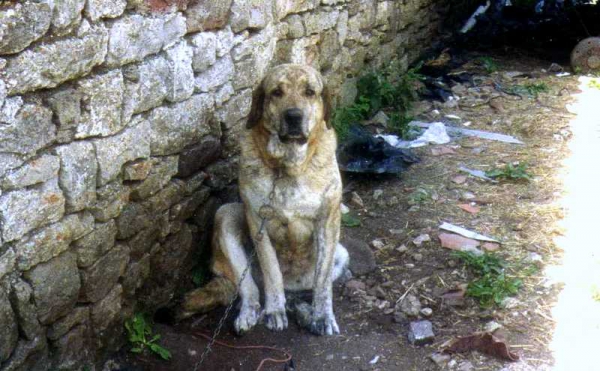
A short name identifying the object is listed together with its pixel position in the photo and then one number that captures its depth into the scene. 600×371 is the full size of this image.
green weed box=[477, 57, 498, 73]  9.56
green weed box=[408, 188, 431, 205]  5.86
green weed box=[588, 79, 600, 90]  8.91
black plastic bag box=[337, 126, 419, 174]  6.20
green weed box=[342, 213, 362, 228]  5.55
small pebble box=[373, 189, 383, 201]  5.97
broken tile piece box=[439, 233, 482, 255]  5.11
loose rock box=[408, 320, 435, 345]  4.20
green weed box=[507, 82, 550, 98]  8.63
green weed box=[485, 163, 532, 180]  6.23
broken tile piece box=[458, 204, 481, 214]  5.70
